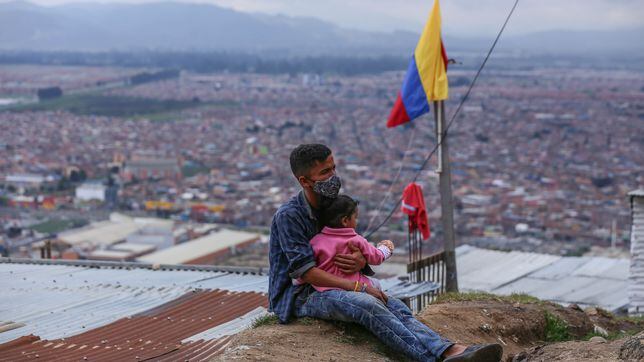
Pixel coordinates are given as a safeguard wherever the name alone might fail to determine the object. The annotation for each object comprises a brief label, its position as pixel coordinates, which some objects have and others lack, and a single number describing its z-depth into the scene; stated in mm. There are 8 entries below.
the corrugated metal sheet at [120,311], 5539
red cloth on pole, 9047
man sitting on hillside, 4617
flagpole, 9305
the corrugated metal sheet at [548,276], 12211
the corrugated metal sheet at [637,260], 10547
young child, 4703
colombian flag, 9586
